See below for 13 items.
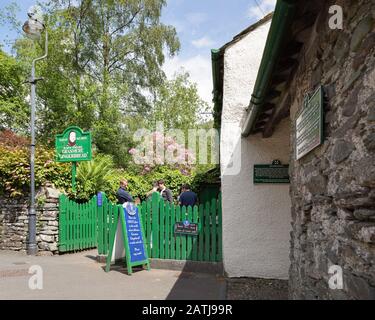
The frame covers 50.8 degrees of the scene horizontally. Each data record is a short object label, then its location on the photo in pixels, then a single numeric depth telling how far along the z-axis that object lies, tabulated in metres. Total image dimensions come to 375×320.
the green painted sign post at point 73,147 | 10.11
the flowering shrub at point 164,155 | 17.64
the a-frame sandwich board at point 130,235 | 7.15
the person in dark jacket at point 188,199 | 8.48
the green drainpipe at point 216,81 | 7.31
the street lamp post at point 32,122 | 9.34
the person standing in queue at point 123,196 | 8.23
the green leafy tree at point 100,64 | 20.73
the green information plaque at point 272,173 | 6.97
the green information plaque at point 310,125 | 3.14
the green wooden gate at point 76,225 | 9.55
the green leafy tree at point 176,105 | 22.86
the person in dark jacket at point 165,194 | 9.61
